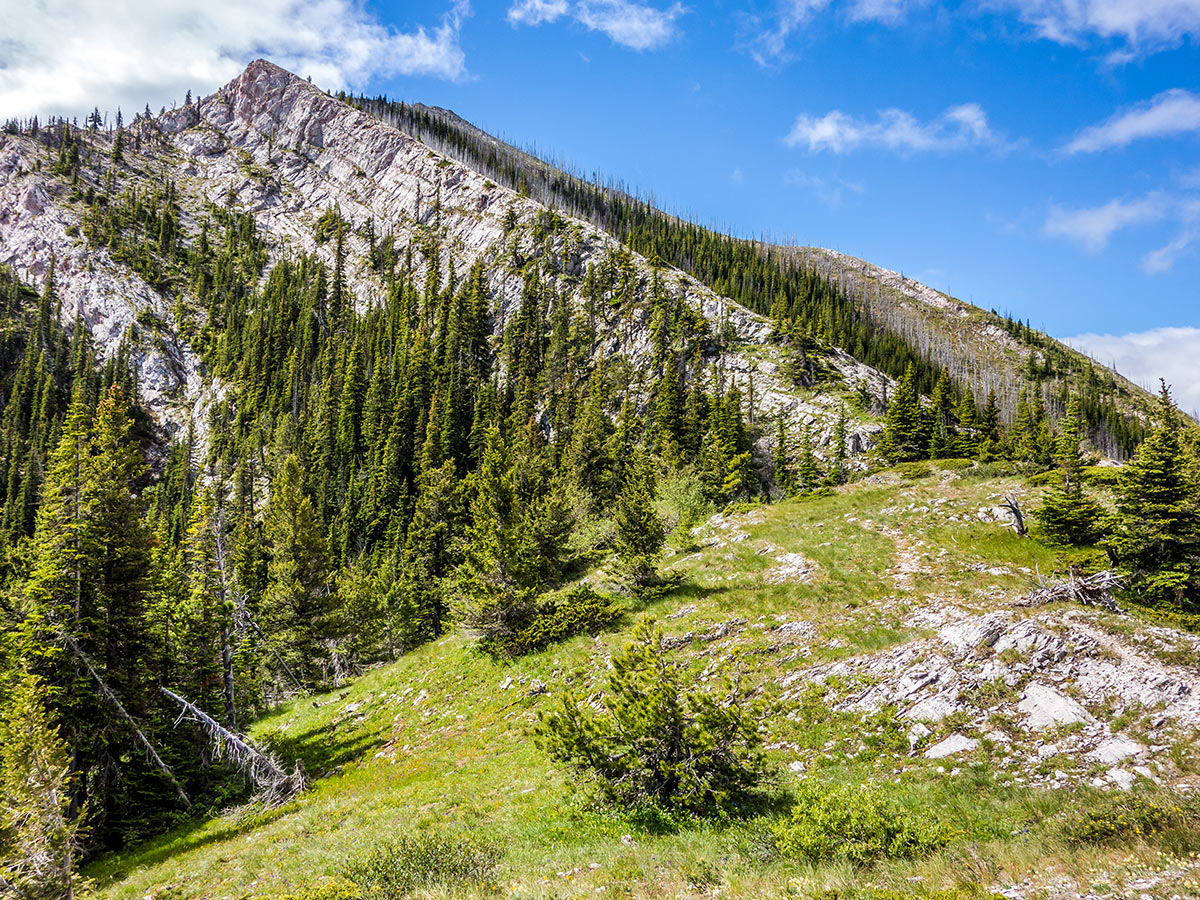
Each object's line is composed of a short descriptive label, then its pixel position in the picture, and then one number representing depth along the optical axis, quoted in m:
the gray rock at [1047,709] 11.67
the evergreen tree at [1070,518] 26.98
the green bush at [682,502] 44.03
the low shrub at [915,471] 45.94
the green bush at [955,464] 45.27
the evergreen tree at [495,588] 25.73
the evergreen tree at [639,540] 26.77
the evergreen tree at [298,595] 36.16
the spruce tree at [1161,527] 20.58
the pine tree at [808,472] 60.78
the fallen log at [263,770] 18.39
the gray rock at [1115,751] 10.44
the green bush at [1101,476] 33.69
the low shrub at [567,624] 24.73
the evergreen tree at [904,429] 59.41
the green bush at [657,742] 11.34
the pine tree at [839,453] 61.02
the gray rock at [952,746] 11.93
